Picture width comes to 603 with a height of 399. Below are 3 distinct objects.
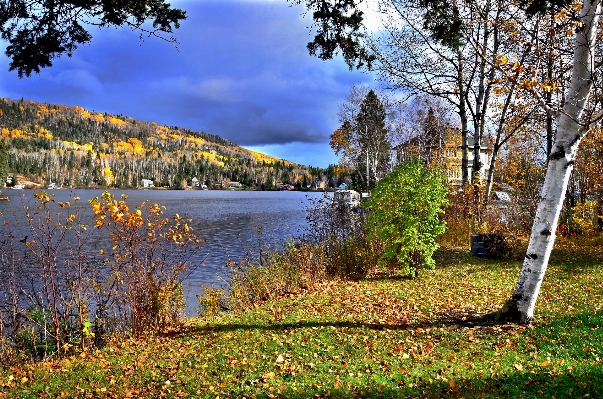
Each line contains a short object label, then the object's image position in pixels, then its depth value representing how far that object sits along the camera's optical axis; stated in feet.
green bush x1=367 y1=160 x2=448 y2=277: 32.96
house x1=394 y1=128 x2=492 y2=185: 87.12
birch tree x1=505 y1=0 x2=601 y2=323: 19.02
